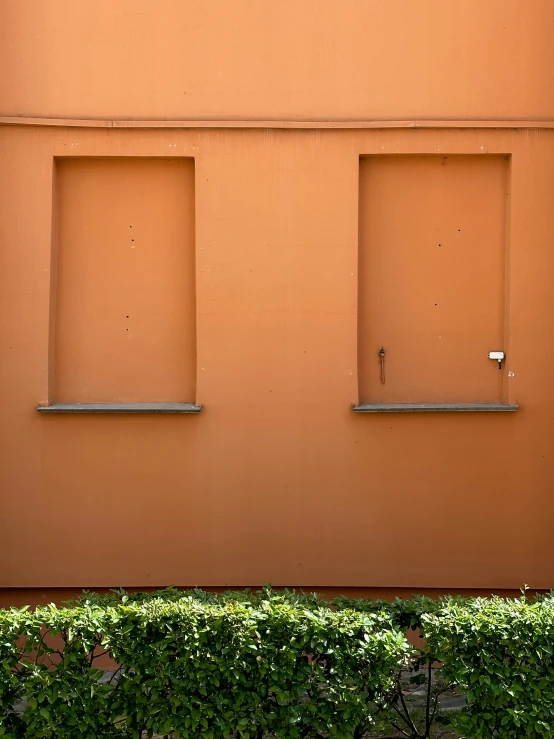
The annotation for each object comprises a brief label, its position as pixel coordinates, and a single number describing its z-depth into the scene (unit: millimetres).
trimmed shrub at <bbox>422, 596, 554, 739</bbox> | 4488
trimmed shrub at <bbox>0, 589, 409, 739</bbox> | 4512
